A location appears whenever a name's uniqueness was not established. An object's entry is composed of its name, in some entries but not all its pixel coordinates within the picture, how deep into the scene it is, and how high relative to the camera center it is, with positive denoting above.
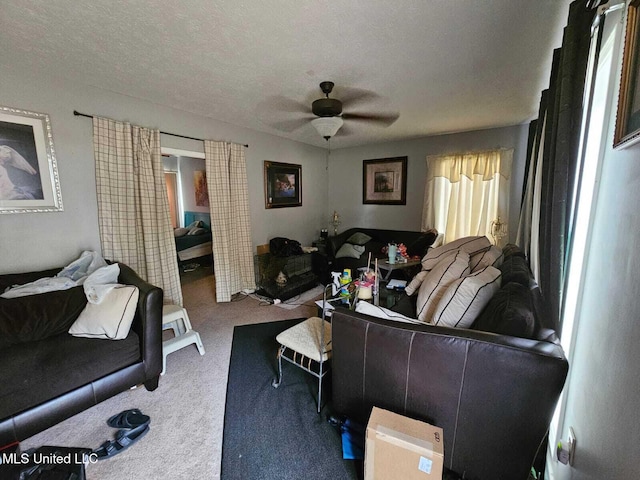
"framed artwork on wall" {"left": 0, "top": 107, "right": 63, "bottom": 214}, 2.04 +0.34
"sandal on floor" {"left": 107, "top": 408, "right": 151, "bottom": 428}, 1.57 -1.31
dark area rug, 1.36 -1.36
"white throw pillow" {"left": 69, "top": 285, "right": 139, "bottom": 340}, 1.73 -0.74
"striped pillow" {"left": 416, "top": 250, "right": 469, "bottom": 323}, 1.84 -0.58
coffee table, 3.17 -0.74
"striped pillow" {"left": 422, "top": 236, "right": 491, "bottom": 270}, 2.62 -0.45
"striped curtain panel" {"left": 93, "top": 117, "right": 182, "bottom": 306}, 2.52 +0.03
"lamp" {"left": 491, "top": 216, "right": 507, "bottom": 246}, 3.75 -0.35
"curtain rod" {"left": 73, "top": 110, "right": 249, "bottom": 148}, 2.31 +0.82
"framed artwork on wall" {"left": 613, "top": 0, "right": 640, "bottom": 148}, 0.79 +0.37
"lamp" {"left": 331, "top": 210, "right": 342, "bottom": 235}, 5.35 -0.33
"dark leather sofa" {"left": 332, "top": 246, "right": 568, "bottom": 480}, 1.03 -0.78
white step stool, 2.20 -1.14
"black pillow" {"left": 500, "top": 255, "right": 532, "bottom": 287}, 1.62 -0.45
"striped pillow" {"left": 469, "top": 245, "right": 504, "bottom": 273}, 2.28 -0.49
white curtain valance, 3.70 +0.60
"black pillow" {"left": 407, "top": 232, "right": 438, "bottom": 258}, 3.90 -0.61
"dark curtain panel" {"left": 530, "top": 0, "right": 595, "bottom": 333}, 1.09 +0.27
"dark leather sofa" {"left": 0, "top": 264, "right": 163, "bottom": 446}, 1.44 -1.01
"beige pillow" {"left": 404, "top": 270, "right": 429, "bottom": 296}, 2.51 -0.77
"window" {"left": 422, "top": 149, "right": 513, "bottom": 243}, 3.75 +0.17
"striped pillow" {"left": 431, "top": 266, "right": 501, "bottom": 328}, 1.52 -0.57
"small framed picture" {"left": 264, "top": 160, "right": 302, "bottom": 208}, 4.17 +0.35
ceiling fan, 2.21 +1.06
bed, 4.88 -0.61
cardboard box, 1.01 -0.97
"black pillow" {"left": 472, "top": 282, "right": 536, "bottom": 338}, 1.18 -0.52
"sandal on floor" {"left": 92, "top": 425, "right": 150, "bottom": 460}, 1.42 -1.33
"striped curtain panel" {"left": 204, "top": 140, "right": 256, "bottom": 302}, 3.41 -0.16
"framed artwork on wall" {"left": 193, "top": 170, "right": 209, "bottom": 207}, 5.39 +0.39
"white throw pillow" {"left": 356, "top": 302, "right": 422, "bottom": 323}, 1.41 -0.59
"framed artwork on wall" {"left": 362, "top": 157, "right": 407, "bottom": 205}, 4.70 +0.44
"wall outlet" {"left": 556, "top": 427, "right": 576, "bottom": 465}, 1.07 -1.04
